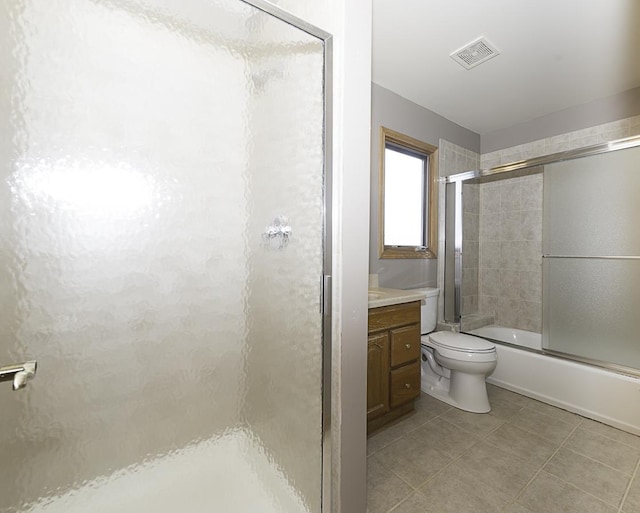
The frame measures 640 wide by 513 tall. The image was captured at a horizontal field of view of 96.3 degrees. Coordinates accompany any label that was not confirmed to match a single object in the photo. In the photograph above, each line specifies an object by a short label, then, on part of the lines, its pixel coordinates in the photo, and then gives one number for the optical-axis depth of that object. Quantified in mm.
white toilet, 1969
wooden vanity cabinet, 1692
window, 2400
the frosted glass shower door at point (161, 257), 947
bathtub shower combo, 1981
